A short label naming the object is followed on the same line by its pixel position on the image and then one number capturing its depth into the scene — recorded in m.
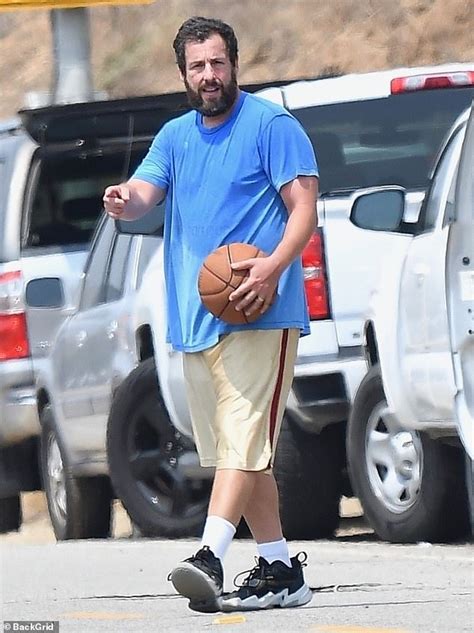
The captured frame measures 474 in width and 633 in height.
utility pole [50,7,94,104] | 33.62
